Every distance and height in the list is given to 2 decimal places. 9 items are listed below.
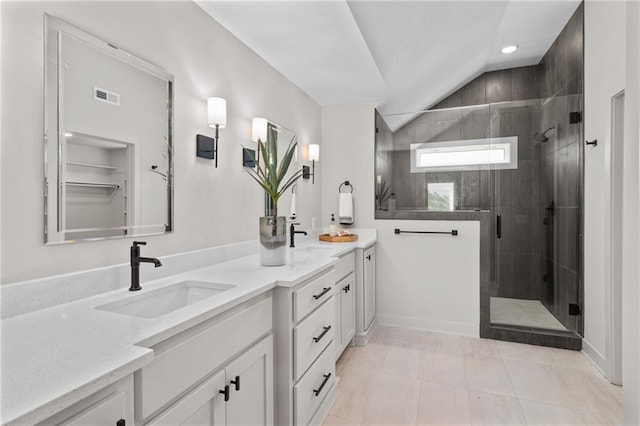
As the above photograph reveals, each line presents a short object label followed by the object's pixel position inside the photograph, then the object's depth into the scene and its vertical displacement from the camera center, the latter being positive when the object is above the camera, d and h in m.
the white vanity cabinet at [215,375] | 0.86 -0.52
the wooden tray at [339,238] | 2.95 -0.24
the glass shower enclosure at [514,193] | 2.78 +0.20
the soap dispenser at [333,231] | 3.05 -0.17
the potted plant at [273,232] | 1.78 -0.11
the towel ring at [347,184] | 3.50 +0.32
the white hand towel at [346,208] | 3.40 +0.05
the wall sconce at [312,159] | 3.18 +0.55
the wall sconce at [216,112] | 1.84 +0.57
